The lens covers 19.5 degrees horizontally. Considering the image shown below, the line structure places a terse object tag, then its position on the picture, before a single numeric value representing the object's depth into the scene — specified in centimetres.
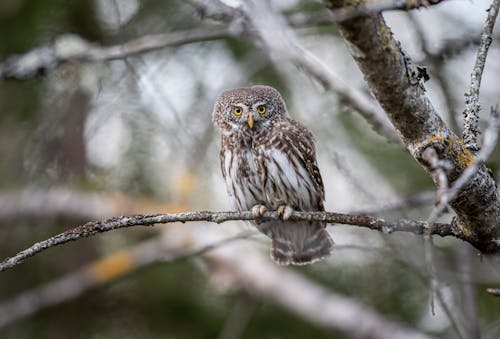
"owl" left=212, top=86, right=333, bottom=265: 920
